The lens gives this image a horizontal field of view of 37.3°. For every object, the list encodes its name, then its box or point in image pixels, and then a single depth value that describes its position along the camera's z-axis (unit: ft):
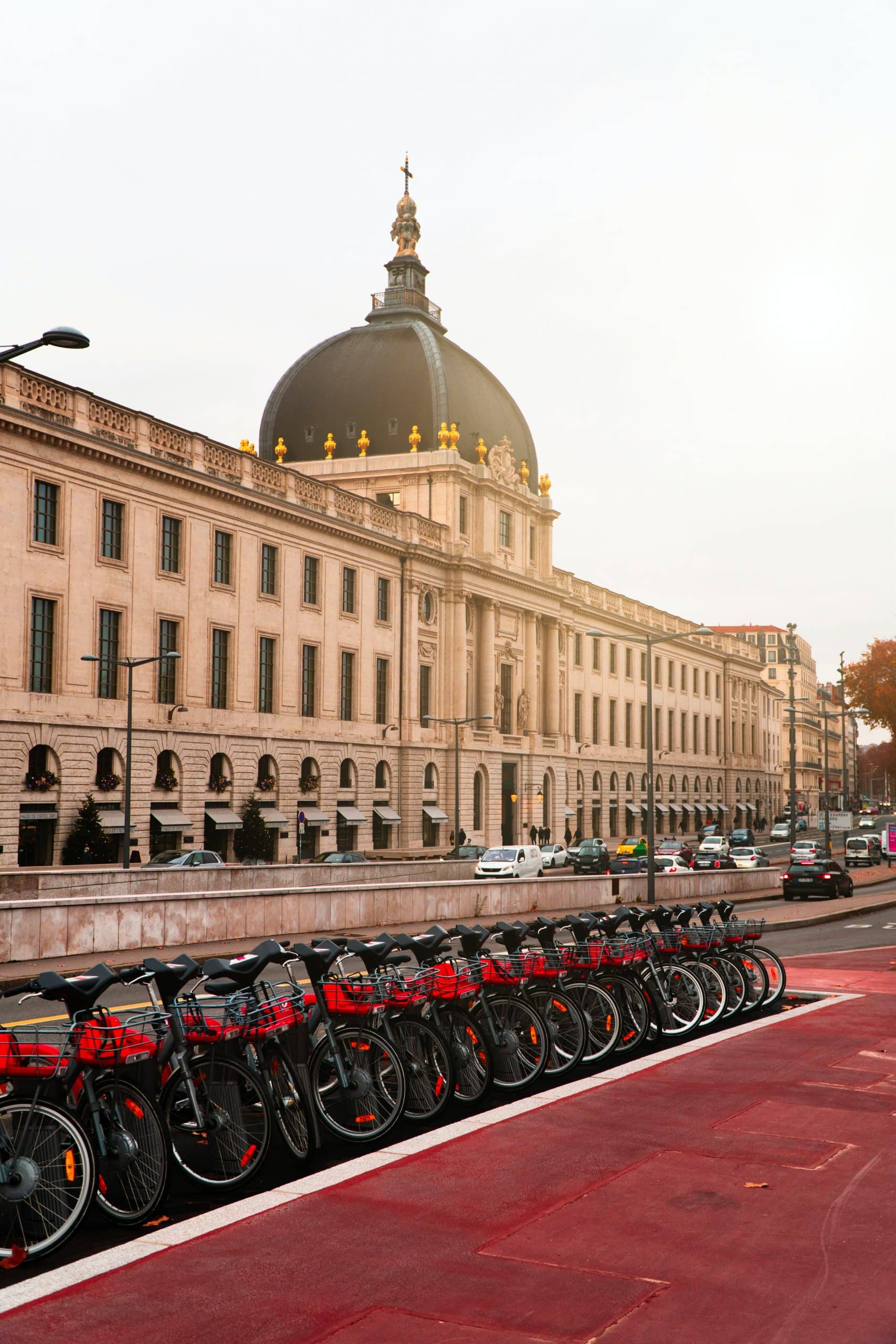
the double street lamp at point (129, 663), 129.53
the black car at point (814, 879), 135.74
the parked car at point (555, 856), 207.62
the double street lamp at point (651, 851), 111.96
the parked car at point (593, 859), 195.11
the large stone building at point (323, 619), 155.02
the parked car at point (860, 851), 212.43
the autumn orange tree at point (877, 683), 317.42
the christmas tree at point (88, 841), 149.89
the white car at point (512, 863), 162.30
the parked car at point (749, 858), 194.29
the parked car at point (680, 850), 190.11
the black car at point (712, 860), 186.50
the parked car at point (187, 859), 134.10
